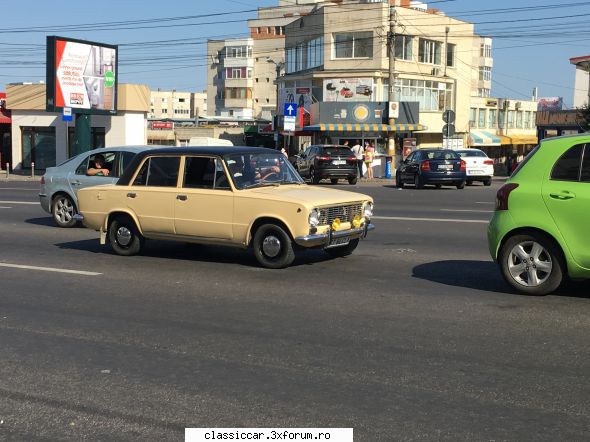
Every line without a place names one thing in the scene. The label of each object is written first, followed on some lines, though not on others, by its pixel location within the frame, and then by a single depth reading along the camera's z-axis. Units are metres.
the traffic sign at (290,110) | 38.53
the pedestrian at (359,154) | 39.14
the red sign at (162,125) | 70.86
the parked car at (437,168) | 29.00
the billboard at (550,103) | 72.26
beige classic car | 9.93
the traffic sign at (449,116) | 38.41
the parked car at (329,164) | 32.09
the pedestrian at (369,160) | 39.31
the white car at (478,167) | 32.62
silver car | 14.69
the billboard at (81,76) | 39.62
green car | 7.89
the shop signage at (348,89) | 48.84
